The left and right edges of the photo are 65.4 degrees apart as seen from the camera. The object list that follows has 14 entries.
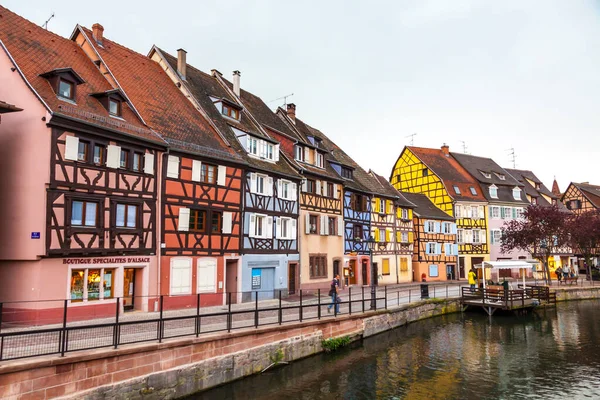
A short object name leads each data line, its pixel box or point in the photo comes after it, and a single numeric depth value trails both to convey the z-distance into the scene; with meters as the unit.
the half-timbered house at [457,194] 49.28
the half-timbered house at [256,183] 25.27
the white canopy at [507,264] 32.55
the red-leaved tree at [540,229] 42.47
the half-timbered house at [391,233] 40.06
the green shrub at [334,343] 18.91
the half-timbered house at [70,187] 16.44
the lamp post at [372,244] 37.75
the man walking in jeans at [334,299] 20.03
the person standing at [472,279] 31.74
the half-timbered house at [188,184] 20.95
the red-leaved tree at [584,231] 45.94
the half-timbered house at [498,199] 50.88
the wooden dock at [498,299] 29.59
